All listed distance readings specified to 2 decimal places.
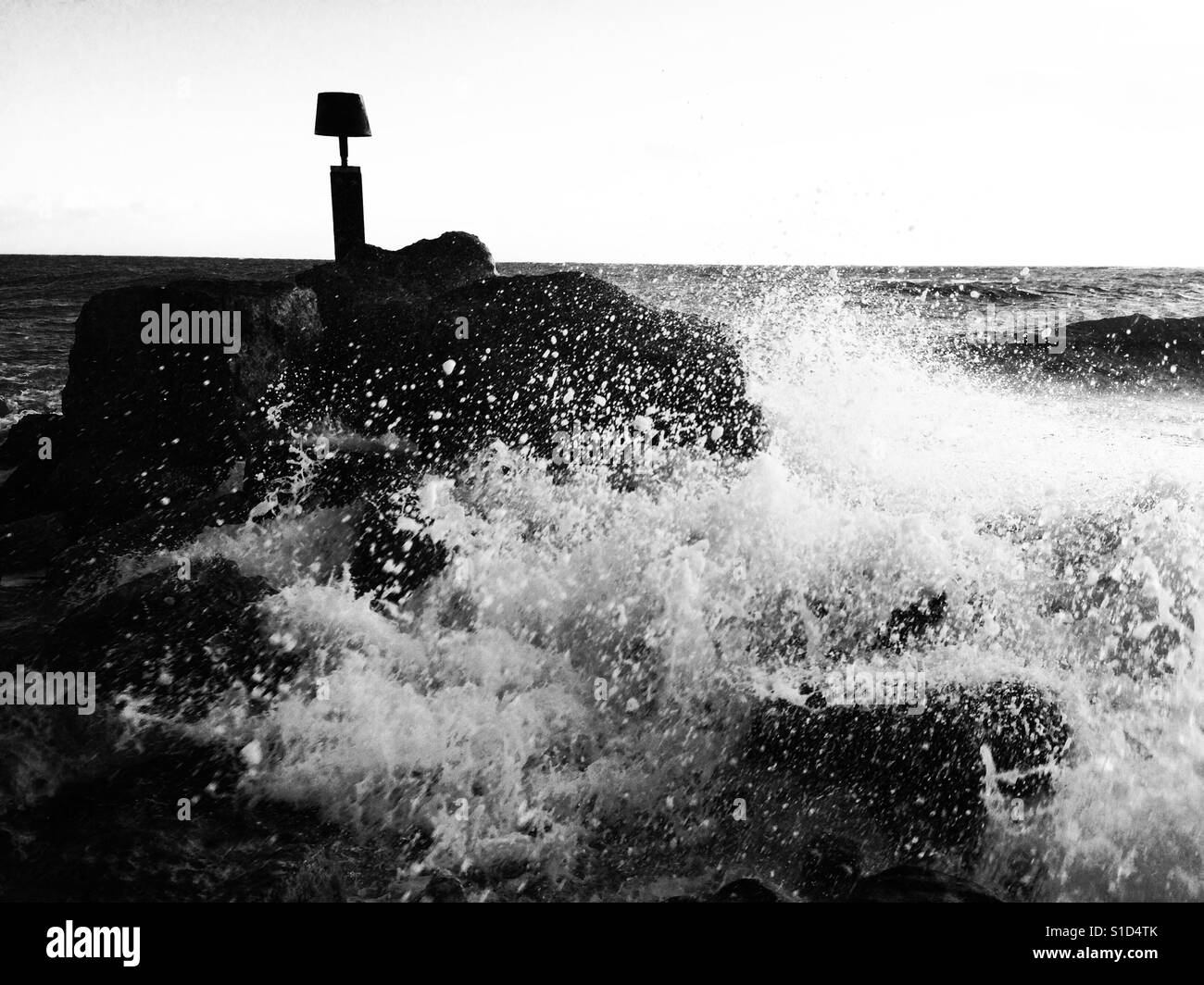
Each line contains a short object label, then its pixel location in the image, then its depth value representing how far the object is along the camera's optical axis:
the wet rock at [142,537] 5.46
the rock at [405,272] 7.60
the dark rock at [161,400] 6.15
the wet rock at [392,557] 4.98
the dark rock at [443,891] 3.02
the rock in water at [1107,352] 14.80
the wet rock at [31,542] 6.11
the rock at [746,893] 2.71
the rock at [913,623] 4.11
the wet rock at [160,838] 3.01
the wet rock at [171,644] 3.98
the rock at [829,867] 3.10
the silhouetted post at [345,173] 8.10
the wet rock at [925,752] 3.34
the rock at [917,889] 2.64
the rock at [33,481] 6.99
